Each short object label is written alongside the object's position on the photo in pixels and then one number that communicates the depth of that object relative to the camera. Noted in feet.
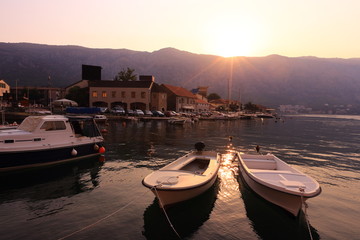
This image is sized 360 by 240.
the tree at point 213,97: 570.05
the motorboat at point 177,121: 201.74
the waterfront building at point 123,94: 266.98
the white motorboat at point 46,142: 52.75
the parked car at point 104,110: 239.77
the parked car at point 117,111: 239.50
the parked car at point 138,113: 240.22
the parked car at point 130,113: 238.68
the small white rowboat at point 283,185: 33.68
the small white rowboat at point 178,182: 34.47
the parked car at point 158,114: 252.21
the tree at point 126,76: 340.33
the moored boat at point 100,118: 185.19
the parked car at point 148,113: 248.91
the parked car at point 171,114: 259.19
